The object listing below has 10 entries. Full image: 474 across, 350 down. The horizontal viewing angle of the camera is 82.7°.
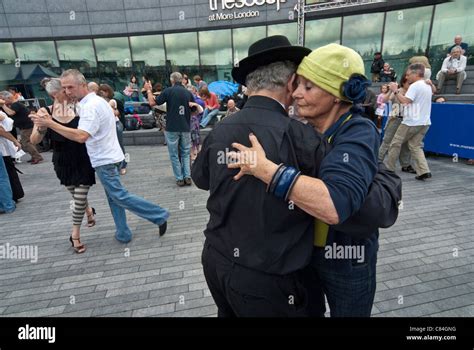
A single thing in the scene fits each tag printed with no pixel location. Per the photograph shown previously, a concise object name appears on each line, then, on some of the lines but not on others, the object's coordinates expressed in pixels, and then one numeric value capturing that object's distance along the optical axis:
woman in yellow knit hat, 1.04
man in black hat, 1.24
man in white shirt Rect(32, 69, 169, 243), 2.97
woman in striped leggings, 3.15
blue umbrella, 12.91
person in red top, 9.39
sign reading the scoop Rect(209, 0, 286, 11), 14.69
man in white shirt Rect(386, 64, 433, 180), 5.11
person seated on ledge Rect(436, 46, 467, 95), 9.03
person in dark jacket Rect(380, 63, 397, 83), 11.25
